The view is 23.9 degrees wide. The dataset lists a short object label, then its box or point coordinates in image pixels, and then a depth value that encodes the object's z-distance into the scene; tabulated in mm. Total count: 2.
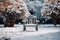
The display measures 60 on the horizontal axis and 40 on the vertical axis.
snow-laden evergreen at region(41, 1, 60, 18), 11271
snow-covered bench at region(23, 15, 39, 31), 7546
